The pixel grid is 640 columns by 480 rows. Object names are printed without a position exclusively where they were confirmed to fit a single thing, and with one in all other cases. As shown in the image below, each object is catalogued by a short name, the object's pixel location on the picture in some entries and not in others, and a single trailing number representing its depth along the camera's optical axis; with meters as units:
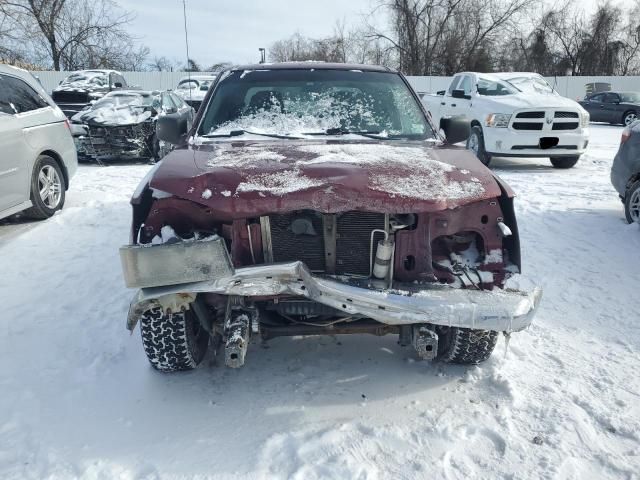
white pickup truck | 9.65
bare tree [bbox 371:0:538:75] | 36.41
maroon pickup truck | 2.47
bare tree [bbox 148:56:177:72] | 35.30
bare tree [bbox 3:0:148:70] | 25.78
